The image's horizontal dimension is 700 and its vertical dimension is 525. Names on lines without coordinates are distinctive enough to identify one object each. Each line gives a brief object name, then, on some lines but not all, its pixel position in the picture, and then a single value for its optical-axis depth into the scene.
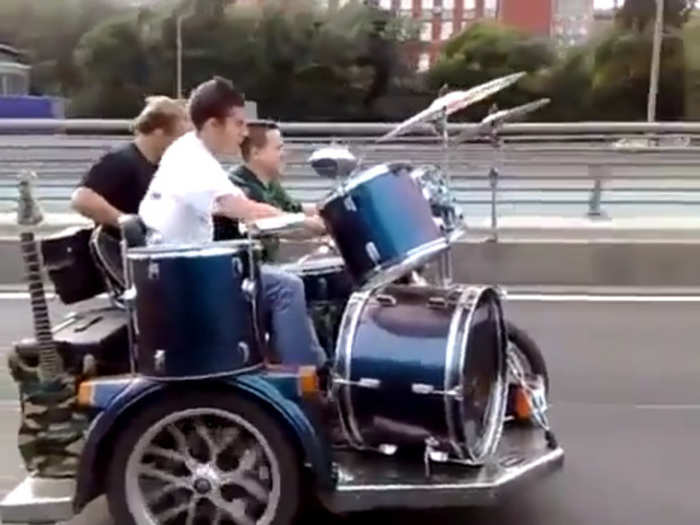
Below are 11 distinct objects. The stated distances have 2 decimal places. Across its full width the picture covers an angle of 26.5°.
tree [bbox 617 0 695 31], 48.91
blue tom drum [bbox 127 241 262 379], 5.38
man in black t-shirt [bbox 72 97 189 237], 7.14
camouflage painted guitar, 5.78
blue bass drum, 5.42
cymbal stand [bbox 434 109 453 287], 5.98
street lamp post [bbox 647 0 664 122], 40.19
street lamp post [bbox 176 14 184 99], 44.31
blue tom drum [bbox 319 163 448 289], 5.54
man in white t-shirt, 5.77
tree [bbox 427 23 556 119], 45.26
